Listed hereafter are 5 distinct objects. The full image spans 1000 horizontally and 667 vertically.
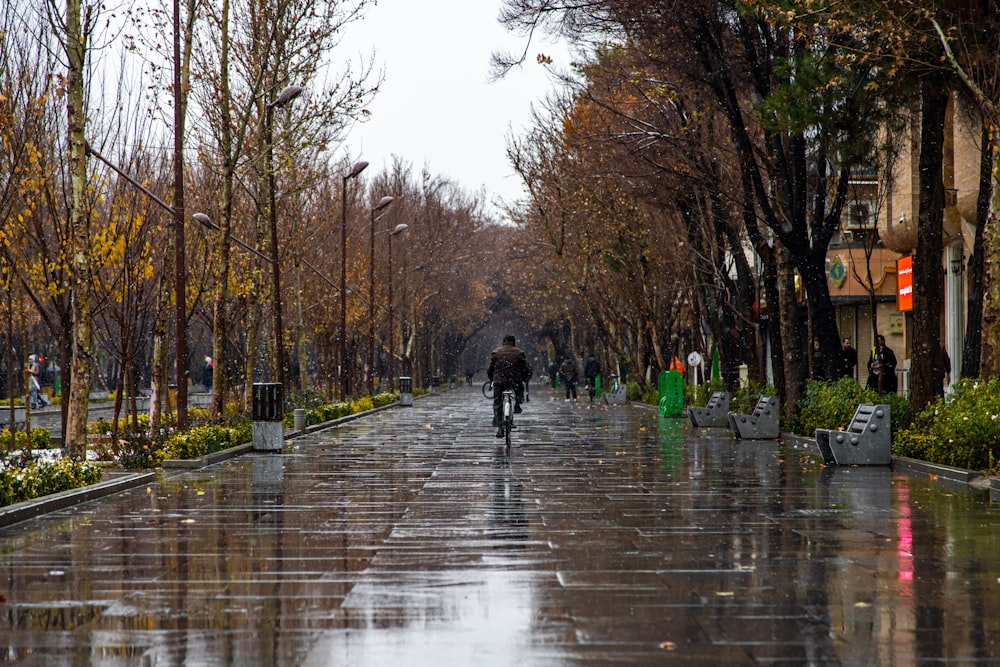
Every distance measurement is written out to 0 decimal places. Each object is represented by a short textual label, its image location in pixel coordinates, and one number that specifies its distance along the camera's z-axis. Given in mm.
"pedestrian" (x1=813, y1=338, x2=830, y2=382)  26188
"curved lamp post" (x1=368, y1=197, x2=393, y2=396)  46909
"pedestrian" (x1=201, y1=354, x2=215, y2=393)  81994
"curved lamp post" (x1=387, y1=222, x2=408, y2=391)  51247
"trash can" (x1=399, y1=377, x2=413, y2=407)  53219
